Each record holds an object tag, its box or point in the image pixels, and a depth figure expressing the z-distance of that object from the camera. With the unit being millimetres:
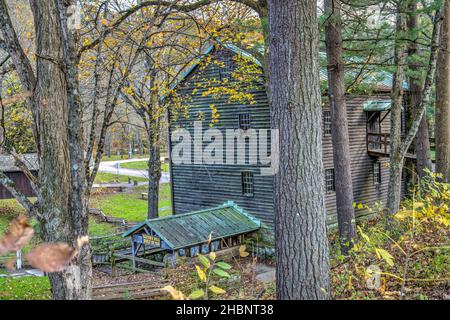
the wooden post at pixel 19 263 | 17084
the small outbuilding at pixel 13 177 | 25203
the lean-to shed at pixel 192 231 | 15575
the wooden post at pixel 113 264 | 15396
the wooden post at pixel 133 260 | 15555
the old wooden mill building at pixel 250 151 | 18516
